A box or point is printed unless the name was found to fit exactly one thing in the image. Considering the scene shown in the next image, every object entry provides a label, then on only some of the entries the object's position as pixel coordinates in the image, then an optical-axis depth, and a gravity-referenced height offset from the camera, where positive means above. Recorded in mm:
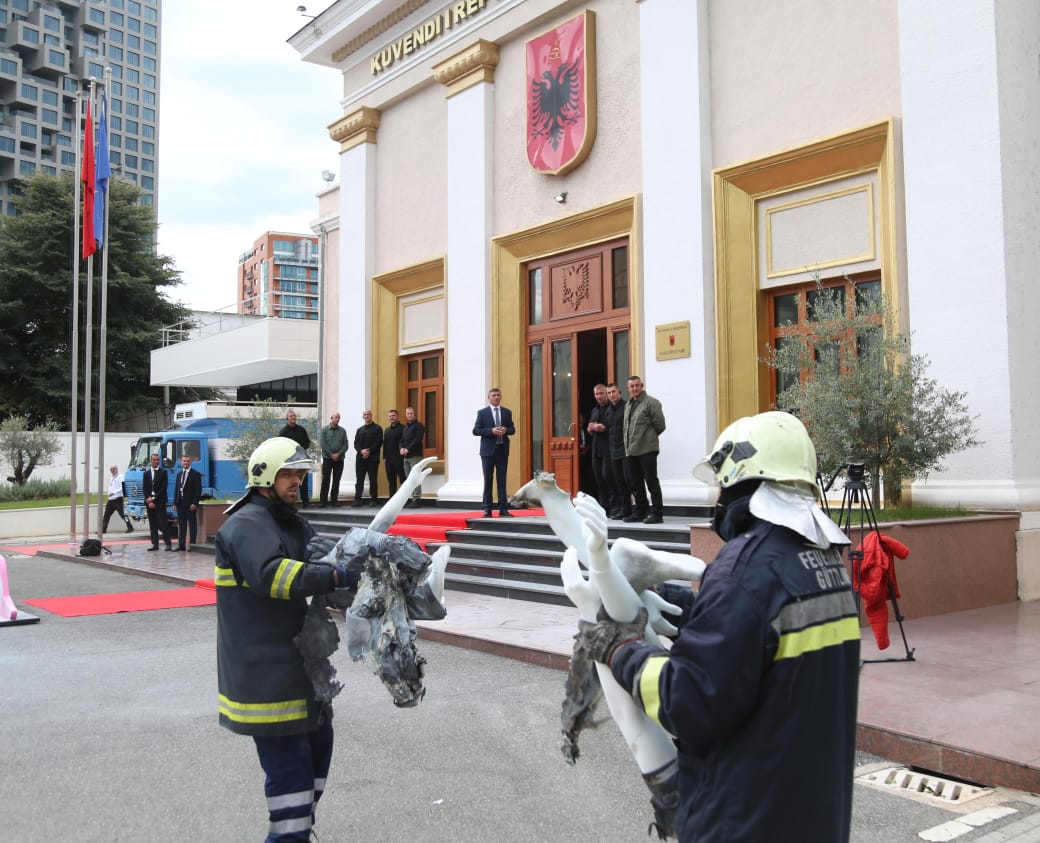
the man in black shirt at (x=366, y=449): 18781 +236
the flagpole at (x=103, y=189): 18566 +5559
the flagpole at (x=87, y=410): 18484 +1055
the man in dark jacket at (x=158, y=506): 19469 -877
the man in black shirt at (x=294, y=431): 17734 +578
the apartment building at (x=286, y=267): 141500 +29510
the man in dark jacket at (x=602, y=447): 13453 +156
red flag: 19234 +5559
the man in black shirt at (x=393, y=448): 18406 +246
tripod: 7348 -512
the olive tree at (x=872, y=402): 9727 +551
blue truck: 26031 +339
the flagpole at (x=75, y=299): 20359 +3785
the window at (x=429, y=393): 19953 +1452
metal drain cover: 4910 -1770
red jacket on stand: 7289 -954
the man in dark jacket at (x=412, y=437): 17781 +439
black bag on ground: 18516 -1640
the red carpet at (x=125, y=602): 11883 -1827
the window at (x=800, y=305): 11143 +2065
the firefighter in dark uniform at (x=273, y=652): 3580 -737
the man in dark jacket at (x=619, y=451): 13008 +93
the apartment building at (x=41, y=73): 89375 +38296
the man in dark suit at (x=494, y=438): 14984 +338
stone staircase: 11703 -1268
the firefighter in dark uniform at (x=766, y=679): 2127 -512
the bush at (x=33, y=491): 29828 -835
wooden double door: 16078 +1972
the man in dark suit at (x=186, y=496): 18891 -660
